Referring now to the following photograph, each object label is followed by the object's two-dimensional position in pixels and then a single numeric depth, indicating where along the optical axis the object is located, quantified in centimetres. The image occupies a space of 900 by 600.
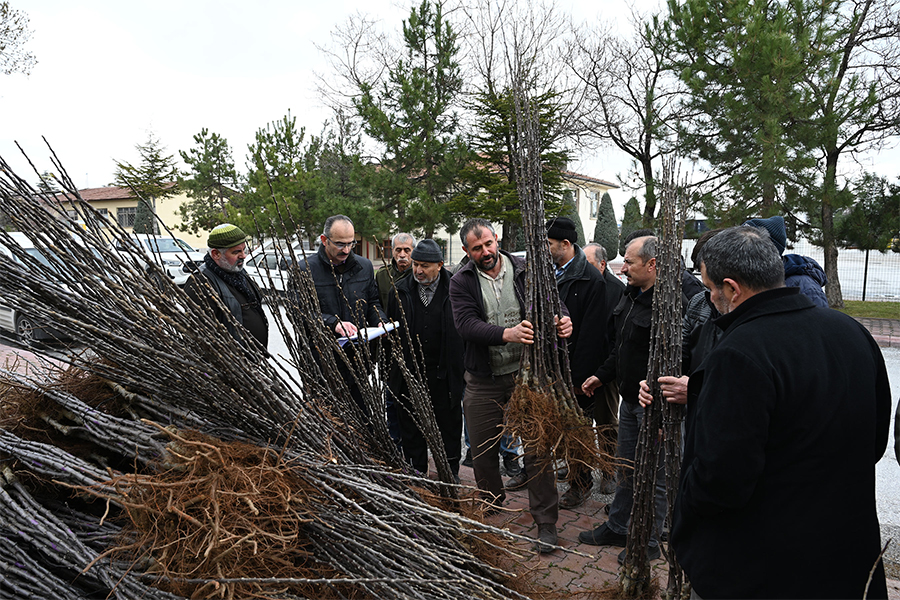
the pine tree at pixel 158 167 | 2566
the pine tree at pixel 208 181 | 2662
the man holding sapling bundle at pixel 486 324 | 339
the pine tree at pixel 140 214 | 2924
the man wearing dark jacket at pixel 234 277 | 355
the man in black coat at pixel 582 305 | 403
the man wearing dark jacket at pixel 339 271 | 407
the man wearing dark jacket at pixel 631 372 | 318
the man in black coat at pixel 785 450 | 169
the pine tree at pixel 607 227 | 3222
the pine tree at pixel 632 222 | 1698
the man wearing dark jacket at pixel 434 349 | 412
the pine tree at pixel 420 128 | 1831
